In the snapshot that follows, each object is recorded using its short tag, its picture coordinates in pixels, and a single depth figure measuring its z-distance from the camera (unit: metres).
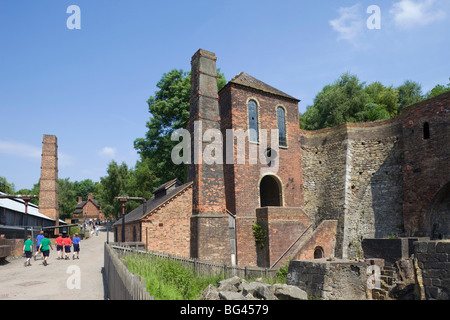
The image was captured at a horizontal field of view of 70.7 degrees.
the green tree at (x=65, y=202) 58.53
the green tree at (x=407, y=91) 33.00
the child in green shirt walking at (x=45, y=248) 15.15
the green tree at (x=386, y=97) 31.75
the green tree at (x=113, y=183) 45.88
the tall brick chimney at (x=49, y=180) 36.69
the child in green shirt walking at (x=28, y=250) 15.11
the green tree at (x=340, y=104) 30.00
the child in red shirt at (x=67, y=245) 17.27
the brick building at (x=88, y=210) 70.56
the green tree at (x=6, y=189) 50.02
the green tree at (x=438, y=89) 30.27
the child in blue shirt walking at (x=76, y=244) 17.05
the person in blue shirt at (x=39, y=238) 17.55
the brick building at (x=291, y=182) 16.97
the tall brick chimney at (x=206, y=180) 16.75
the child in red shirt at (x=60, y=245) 17.70
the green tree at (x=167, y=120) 28.89
